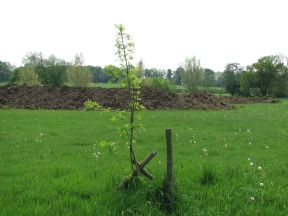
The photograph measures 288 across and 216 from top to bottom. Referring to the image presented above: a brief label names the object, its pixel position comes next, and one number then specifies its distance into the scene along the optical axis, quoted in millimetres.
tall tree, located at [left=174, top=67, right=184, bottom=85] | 145588
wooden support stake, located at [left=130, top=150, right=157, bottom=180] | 5602
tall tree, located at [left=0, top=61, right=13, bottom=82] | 121188
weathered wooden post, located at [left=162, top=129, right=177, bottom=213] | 5363
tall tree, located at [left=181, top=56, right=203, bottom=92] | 80562
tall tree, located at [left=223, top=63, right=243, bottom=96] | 91938
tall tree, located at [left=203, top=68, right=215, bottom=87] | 85650
